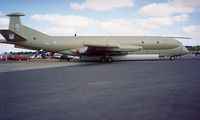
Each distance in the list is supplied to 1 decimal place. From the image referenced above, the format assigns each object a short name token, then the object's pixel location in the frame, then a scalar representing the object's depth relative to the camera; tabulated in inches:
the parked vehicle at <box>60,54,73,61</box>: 949.7
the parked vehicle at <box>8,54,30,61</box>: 1135.1
